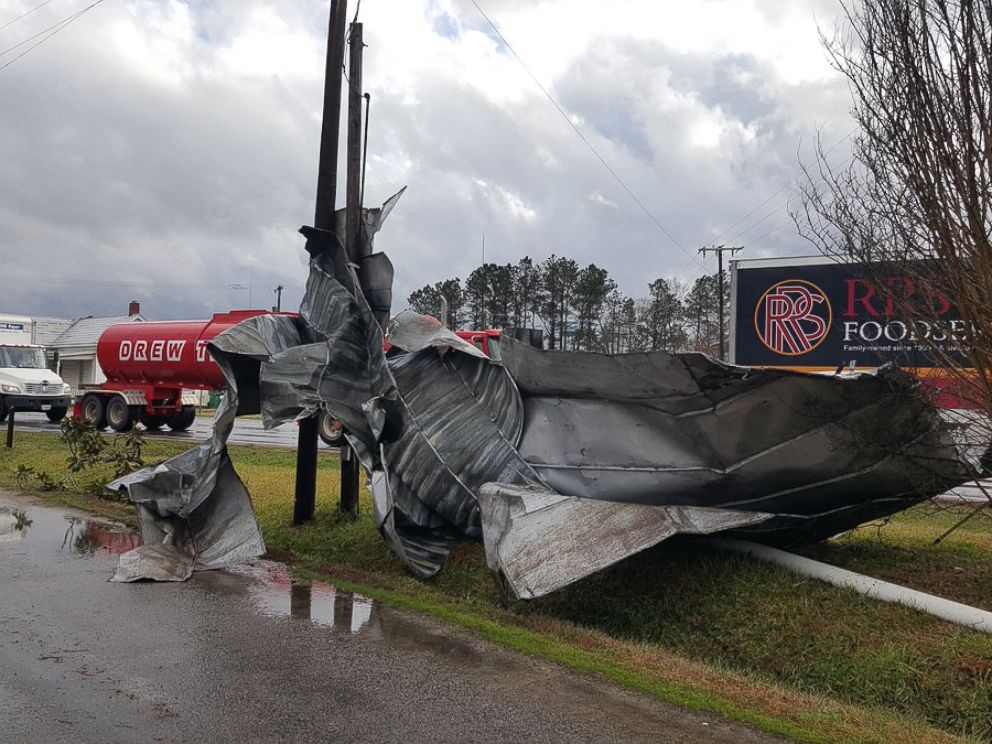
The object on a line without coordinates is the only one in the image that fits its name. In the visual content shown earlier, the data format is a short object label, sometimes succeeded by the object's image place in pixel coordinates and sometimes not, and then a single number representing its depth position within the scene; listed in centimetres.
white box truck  2770
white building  3685
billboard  1786
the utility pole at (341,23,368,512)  1044
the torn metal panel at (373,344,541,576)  791
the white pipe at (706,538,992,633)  618
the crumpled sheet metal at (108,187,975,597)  670
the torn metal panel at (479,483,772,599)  610
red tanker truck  2191
